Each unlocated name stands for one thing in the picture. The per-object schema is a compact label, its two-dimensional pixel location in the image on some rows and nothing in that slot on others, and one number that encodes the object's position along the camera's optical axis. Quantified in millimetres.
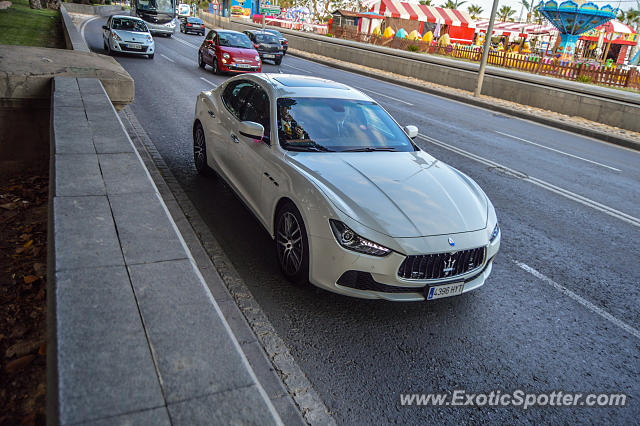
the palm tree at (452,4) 116775
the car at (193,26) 42531
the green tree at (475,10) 126756
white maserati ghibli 3959
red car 18828
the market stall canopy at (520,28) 60562
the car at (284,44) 30789
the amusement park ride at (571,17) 40750
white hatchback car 20516
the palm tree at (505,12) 119625
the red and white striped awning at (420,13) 64438
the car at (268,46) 25922
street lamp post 19688
